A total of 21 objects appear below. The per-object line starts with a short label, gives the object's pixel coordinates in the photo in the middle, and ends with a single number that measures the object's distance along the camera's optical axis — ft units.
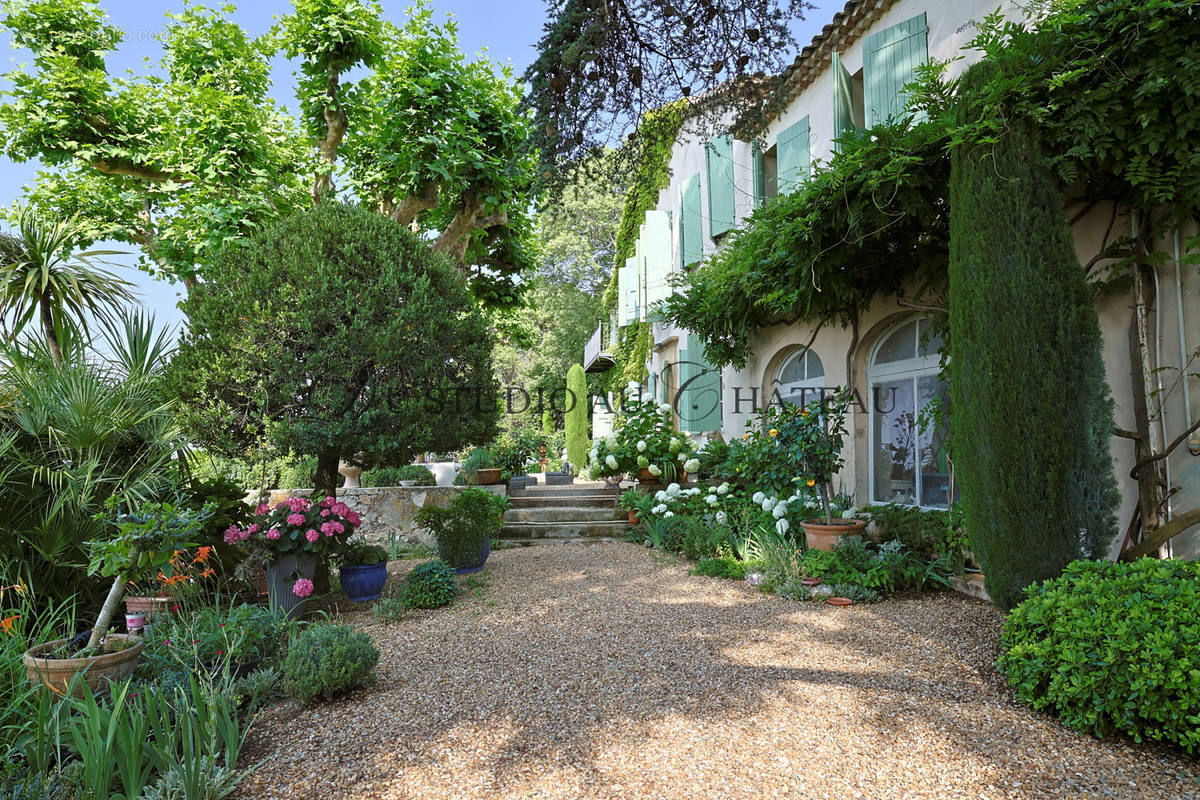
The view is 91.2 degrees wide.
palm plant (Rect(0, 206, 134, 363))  18.15
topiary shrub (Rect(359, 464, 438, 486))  29.76
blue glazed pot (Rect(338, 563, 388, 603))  17.43
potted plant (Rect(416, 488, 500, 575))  20.72
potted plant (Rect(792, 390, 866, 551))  18.62
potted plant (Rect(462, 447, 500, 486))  33.19
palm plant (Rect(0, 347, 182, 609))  12.69
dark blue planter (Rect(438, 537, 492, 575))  21.13
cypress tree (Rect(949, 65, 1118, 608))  11.64
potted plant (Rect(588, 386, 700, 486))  29.66
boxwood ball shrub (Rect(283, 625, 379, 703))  10.12
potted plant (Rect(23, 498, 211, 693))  8.93
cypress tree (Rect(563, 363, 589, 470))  50.31
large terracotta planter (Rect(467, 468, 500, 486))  33.06
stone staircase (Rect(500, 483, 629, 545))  27.89
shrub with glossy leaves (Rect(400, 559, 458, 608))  16.83
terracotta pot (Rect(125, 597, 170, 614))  13.43
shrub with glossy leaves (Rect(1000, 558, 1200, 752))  7.92
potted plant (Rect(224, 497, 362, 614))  15.64
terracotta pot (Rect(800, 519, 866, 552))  18.38
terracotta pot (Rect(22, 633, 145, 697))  8.89
